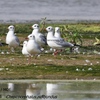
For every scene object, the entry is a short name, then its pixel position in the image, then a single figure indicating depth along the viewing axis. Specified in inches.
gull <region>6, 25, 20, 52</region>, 1139.9
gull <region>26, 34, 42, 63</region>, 1012.5
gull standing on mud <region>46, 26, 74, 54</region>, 1102.4
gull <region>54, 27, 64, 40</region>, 1168.8
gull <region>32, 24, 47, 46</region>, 1173.7
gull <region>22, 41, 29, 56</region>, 1070.4
